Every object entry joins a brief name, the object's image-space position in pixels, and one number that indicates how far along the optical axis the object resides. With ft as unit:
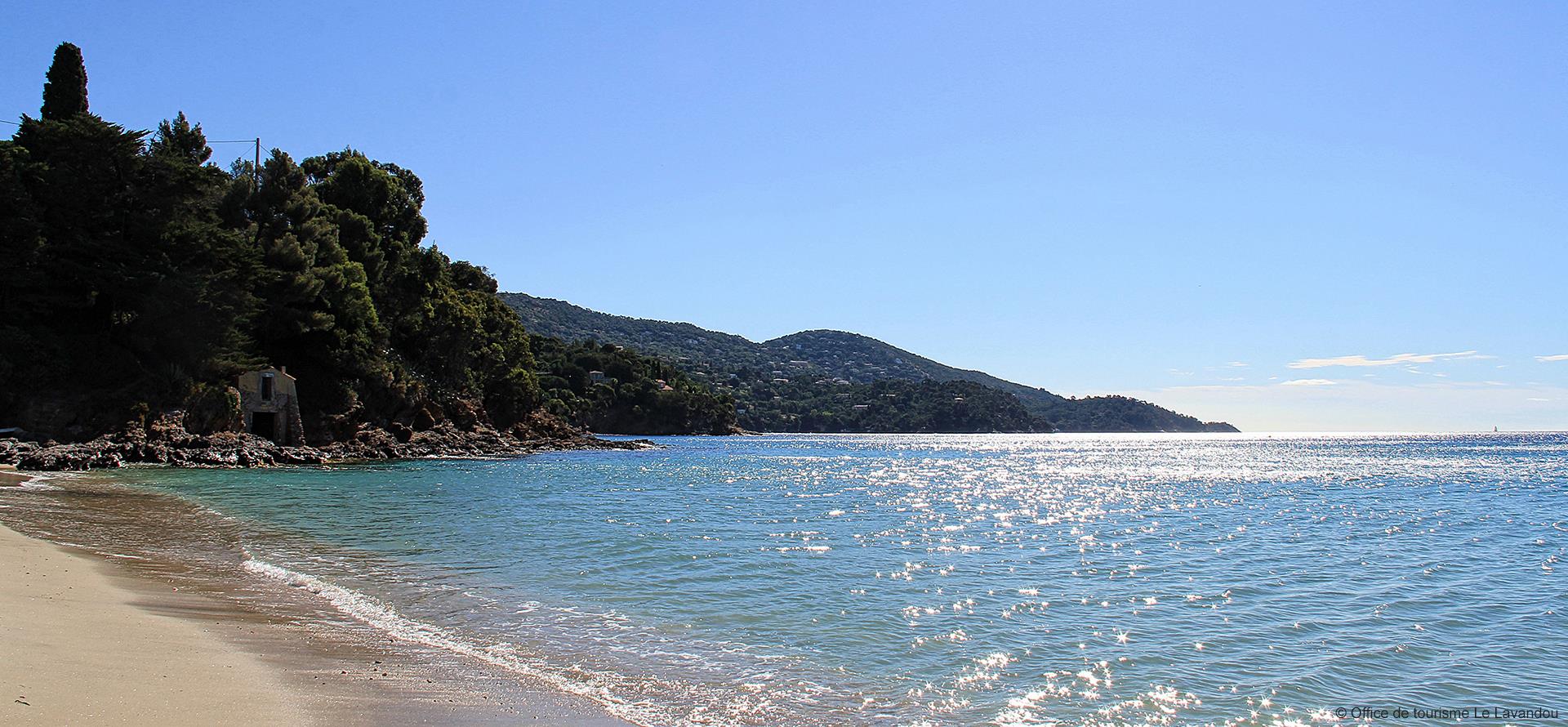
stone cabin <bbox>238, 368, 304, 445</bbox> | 160.15
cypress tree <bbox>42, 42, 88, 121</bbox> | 153.38
